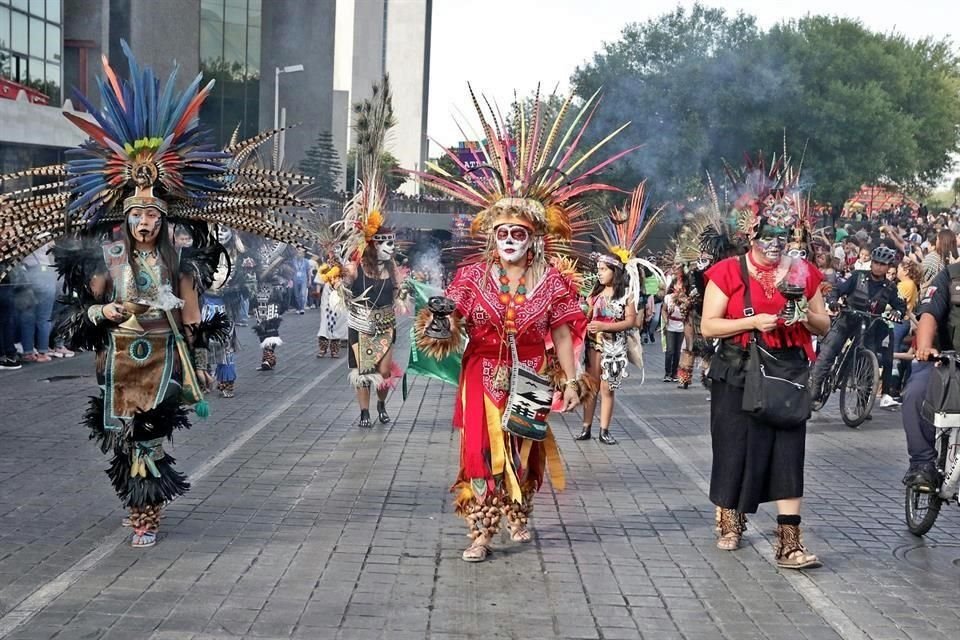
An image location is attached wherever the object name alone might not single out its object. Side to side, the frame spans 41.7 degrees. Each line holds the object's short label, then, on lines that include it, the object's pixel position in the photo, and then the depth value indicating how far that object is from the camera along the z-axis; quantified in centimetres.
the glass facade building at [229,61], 6006
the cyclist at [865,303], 1388
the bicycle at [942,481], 755
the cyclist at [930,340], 762
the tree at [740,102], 4316
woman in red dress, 716
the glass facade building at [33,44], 3155
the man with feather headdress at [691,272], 1267
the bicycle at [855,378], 1320
